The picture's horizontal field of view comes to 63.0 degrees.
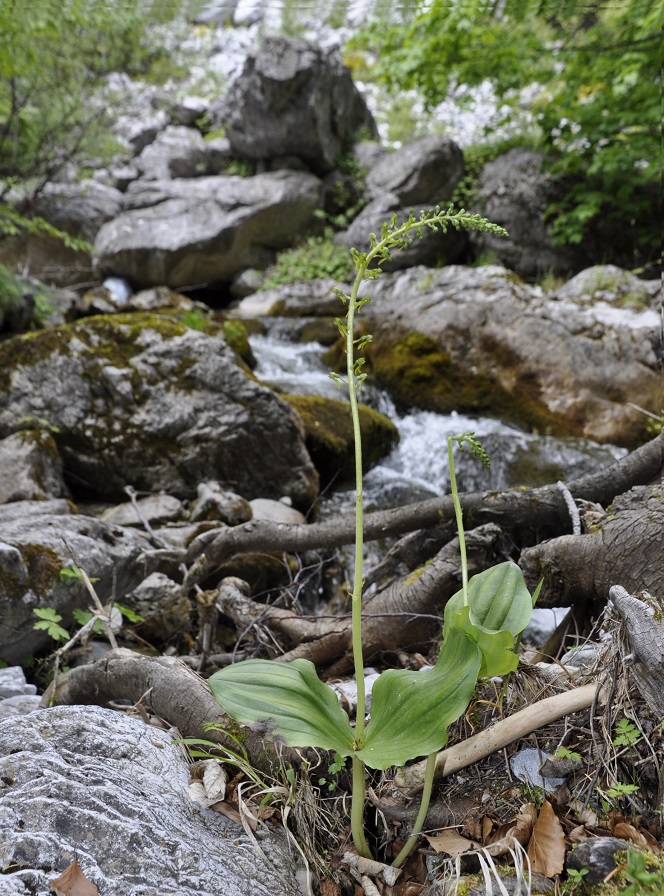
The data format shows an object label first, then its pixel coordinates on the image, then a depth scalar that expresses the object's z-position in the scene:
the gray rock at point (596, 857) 1.00
